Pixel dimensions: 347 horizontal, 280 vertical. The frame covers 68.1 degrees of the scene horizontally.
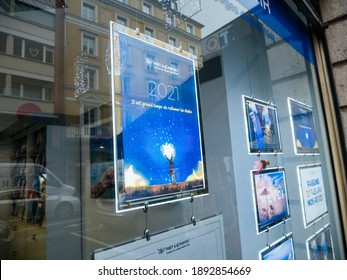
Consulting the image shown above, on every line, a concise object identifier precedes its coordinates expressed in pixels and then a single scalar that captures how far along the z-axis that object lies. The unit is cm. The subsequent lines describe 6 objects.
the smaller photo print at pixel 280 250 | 199
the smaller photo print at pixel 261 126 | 208
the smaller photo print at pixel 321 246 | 250
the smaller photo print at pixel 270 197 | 201
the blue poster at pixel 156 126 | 117
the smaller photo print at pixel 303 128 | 263
